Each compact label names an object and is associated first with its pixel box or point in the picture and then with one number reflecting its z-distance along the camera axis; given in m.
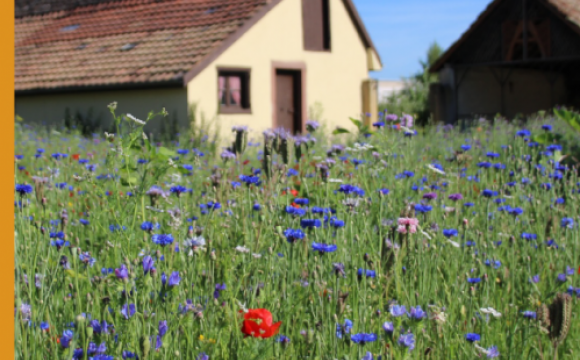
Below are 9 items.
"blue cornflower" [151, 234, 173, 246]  2.29
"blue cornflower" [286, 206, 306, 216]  2.72
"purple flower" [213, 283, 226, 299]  2.85
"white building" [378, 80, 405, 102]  35.78
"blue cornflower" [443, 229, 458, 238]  3.03
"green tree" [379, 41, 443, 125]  26.53
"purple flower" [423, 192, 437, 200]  3.43
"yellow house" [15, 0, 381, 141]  14.88
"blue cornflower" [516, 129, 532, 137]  5.00
